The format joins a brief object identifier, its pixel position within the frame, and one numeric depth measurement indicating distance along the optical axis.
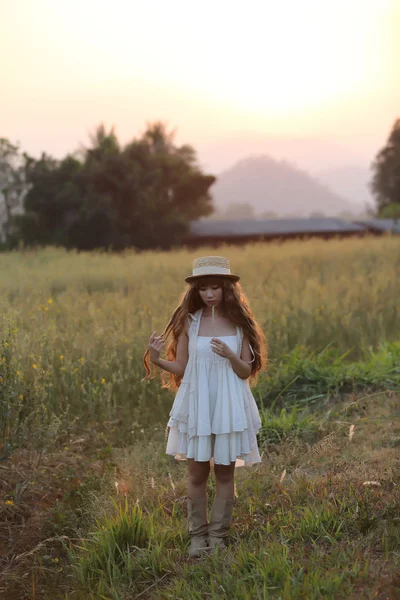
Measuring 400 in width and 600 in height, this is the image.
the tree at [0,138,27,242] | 36.28
